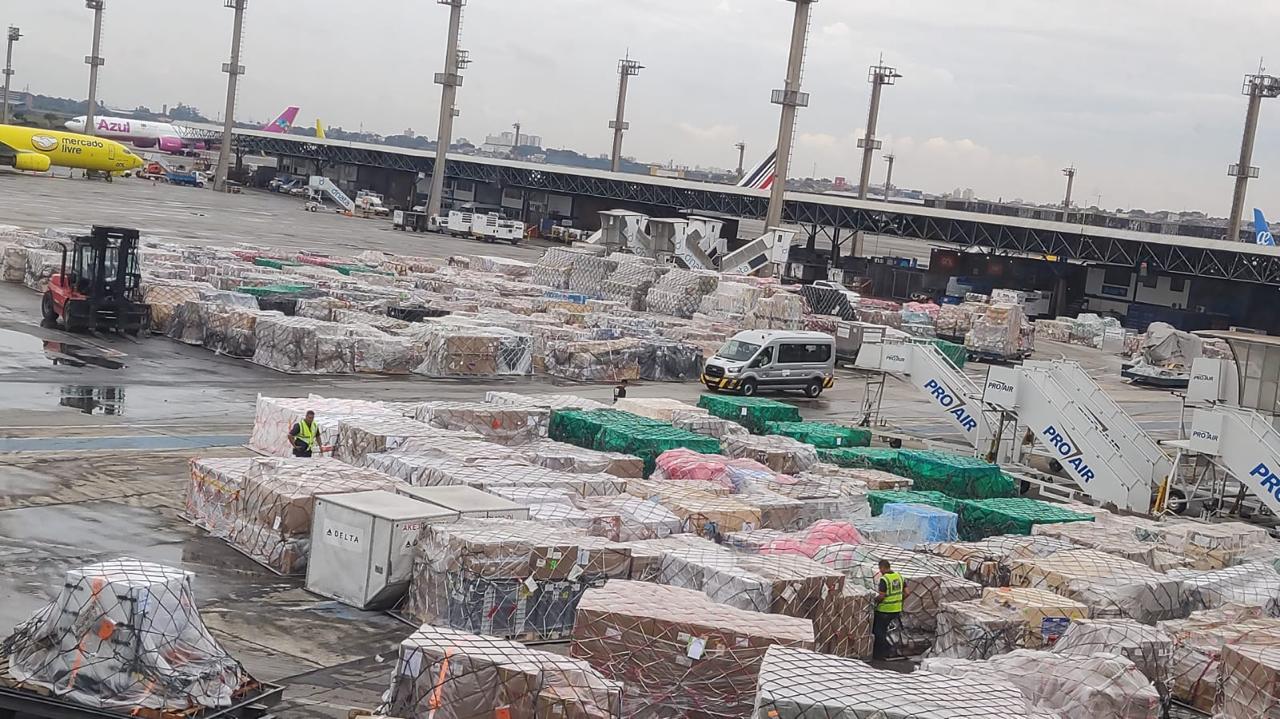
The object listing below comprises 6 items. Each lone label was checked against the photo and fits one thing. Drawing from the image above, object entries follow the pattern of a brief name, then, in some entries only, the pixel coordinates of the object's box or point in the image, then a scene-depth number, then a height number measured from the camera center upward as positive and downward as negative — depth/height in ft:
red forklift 111.45 -9.55
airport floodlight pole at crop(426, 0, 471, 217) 289.94 +26.80
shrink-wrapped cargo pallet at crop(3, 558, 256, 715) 37.14 -13.06
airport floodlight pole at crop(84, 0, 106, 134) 412.77 +34.67
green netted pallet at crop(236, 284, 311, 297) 129.90 -9.19
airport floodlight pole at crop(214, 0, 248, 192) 344.08 +30.36
